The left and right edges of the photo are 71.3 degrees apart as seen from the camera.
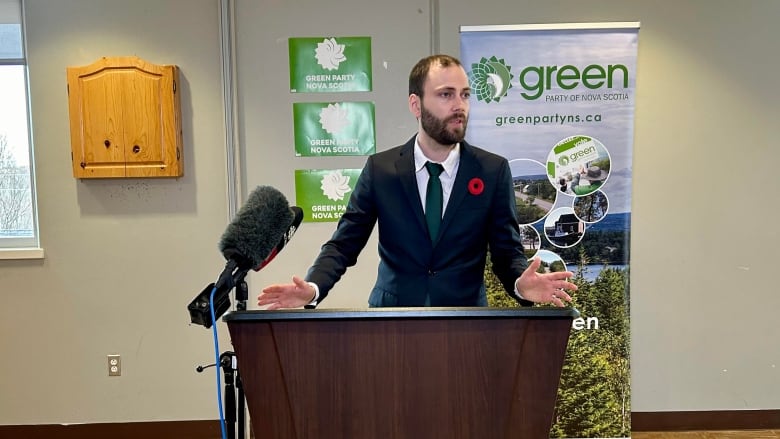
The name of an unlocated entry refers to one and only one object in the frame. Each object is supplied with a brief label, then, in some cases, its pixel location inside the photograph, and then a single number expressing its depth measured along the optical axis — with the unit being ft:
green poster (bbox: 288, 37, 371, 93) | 9.96
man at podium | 5.46
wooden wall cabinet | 9.78
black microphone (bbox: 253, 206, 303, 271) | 4.04
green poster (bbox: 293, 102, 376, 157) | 10.05
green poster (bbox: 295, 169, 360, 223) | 10.12
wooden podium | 3.29
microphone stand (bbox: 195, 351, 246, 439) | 4.04
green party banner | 9.52
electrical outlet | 10.47
